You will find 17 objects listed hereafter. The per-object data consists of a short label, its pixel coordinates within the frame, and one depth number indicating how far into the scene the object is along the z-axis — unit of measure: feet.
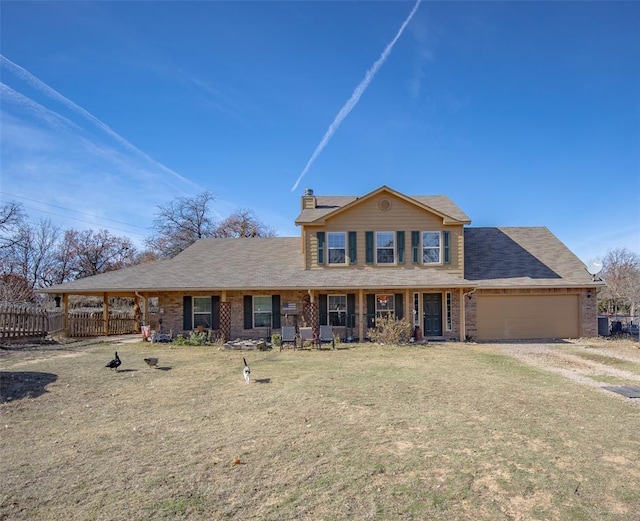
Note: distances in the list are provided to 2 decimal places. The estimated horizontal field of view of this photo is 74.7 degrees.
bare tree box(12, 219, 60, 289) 113.70
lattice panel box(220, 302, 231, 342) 57.41
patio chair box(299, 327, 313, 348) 50.75
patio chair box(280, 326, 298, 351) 50.67
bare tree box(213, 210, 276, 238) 140.87
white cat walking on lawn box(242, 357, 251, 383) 29.01
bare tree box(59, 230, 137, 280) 127.13
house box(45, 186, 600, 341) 57.93
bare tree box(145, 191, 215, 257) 126.11
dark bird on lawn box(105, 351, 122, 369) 33.85
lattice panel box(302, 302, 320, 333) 56.54
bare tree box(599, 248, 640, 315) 109.29
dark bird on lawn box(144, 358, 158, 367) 34.55
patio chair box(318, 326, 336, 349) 50.37
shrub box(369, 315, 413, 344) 53.57
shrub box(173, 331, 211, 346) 54.44
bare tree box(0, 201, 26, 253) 91.89
